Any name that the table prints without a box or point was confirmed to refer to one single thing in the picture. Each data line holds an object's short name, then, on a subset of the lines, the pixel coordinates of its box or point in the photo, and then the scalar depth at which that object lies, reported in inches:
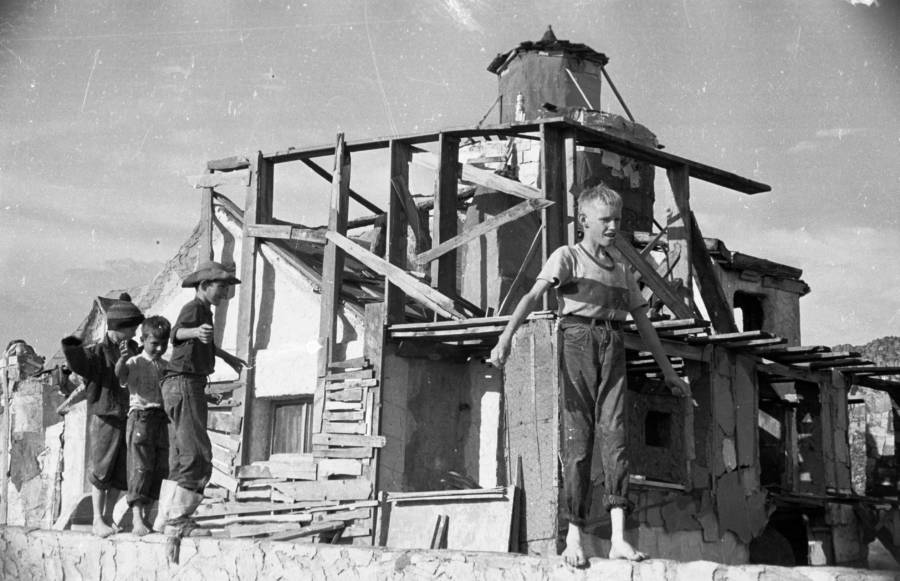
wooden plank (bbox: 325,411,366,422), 552.3
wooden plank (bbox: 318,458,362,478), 548.4
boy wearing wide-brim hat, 287.9
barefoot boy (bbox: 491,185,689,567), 209.8
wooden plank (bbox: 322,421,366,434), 550.6
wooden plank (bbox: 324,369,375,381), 552.1
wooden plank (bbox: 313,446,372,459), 541.6
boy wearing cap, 313.8
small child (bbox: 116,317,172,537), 303.6
